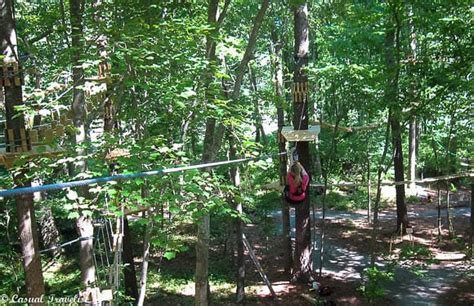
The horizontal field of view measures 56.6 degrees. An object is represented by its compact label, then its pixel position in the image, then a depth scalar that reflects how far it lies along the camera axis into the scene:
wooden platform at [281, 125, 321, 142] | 7.11
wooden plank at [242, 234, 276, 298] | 8.21
